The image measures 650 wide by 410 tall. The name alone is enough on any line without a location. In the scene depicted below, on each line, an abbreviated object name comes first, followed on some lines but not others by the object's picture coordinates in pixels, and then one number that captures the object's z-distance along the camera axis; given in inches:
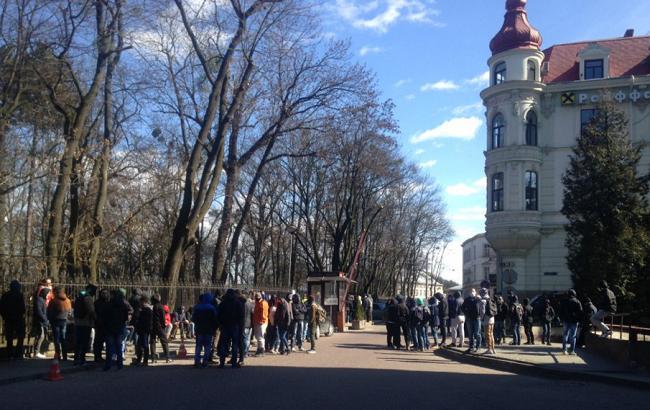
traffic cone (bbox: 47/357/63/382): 492.7
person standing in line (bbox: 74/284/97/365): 575.2
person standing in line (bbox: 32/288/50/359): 582.9
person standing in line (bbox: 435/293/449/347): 882.8
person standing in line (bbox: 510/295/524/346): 834.6
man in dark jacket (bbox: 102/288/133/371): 554.9
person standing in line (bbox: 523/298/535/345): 874.1
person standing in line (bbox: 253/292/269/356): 712.4
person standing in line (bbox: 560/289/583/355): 707.4
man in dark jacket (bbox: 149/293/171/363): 597.3
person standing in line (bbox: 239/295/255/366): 598.9
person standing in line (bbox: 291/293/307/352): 785.6
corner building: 1483.8
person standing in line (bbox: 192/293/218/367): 580.4
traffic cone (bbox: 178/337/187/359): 685.3
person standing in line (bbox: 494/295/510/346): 843.4
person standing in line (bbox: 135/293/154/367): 577.3
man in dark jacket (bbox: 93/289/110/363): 558.9
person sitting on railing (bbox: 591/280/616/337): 655.1
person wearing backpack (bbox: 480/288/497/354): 709.9
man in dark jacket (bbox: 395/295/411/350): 850.1
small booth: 1190.9
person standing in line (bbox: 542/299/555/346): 847.7
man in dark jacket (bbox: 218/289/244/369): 589.6
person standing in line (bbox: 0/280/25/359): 573.0
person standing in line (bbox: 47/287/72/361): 581.9
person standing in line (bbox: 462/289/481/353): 714.8
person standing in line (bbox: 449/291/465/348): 808.3
